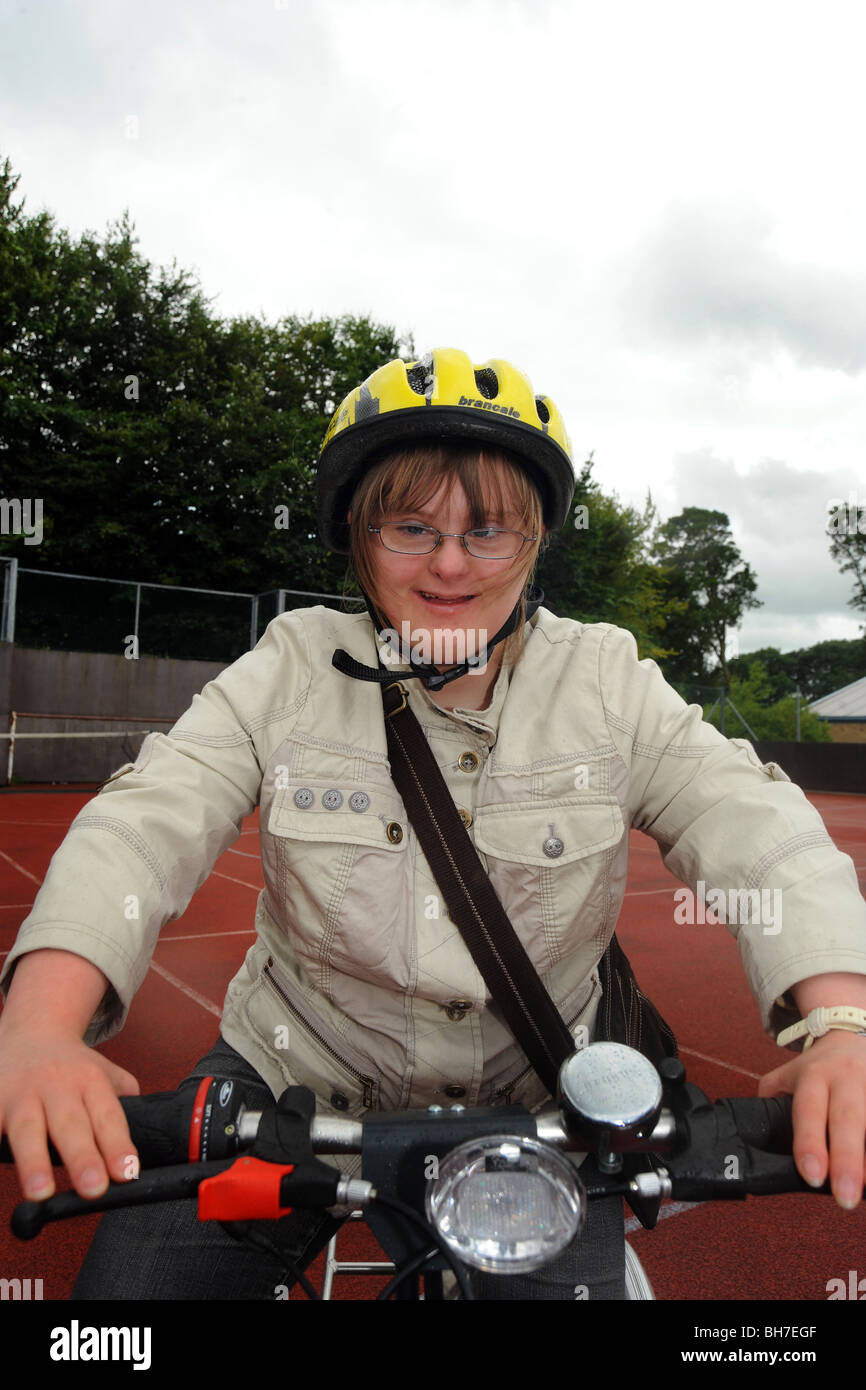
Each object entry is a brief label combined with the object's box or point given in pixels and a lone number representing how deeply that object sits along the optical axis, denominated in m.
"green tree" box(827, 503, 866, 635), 36.66
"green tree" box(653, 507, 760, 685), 51.88
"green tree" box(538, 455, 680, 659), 25.48
